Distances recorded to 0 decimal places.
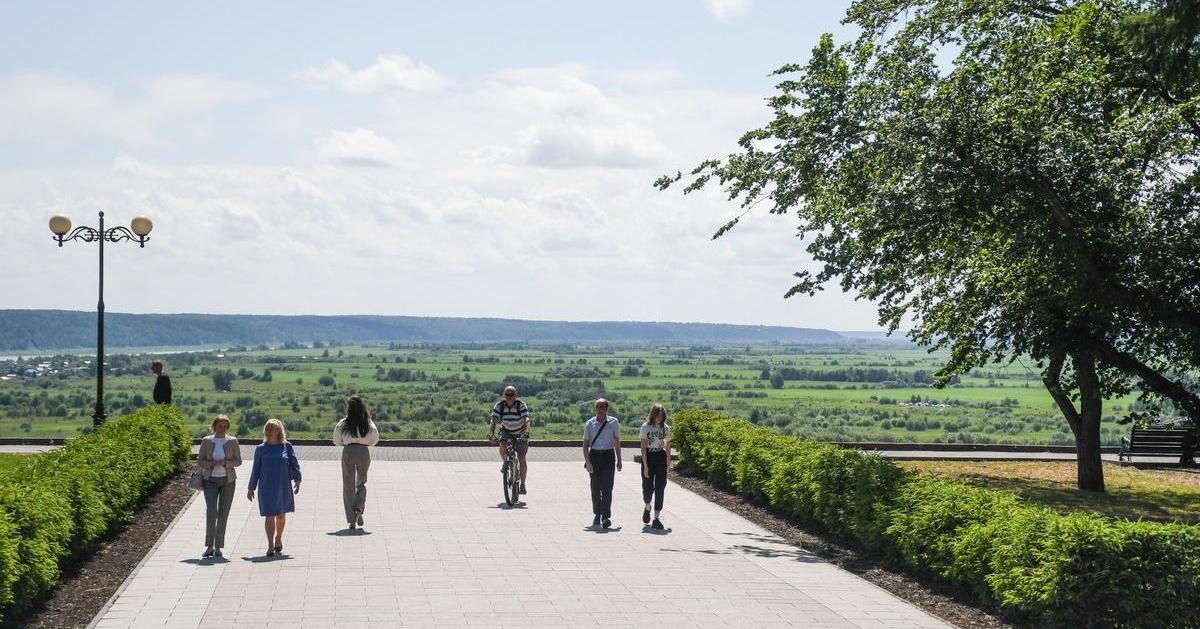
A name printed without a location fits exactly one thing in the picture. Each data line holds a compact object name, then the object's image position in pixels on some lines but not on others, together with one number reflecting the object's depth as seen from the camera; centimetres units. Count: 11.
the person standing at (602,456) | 1666
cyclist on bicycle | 1888
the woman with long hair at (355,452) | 1584
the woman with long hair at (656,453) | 1662
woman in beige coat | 1388
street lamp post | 2519
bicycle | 1875
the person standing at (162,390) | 2530
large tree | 1473
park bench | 2797
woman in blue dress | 1388
